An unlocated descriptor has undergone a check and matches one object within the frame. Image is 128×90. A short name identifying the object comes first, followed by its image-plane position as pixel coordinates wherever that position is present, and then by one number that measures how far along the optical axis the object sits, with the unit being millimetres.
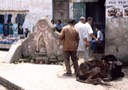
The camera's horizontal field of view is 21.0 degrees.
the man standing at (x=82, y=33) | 11094
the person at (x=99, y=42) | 15504
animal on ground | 9617
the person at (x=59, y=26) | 16928
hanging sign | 12016
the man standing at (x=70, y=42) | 10578
